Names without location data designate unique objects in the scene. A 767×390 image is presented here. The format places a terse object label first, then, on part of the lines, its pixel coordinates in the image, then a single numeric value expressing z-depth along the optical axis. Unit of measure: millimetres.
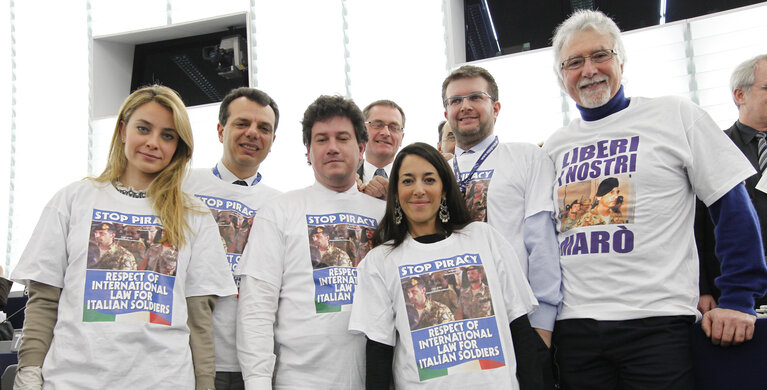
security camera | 5406
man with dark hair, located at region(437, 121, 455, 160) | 3135
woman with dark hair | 1646
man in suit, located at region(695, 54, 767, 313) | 2221
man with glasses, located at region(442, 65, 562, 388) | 1813
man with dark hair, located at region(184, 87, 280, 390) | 1936
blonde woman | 1602
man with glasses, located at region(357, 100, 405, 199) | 2857
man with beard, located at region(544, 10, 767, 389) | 1616
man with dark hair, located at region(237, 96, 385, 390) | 1783
